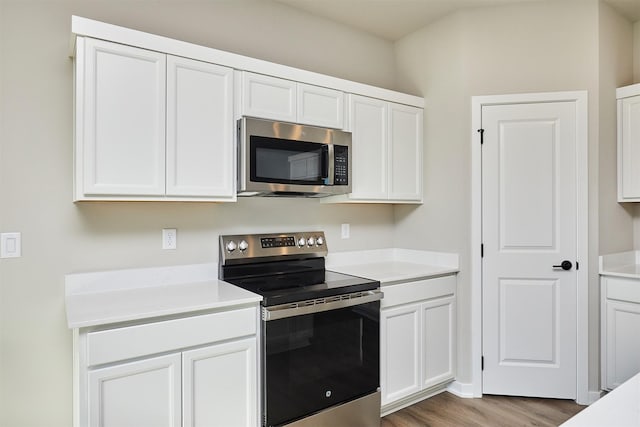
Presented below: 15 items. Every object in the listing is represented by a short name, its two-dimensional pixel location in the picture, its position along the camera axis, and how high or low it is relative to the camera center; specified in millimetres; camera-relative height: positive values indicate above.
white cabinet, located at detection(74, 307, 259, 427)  1643 -687
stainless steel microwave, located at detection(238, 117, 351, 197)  2273 +342
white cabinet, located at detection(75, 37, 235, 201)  1880 +452
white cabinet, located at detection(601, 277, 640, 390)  2662 -755
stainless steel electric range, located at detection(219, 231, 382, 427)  2061 -644
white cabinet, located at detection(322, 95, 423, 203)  2811 +471
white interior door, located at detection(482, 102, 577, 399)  2805 -223
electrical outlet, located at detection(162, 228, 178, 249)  2361 -125
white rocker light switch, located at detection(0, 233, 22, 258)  1956 -139
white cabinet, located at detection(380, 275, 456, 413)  2592 -824
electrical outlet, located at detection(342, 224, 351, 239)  3154 -112
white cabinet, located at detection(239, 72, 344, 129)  2336 +702
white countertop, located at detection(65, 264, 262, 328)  1729 -394
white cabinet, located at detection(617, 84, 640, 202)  2855 +518
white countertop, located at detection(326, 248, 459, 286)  2719 -369
